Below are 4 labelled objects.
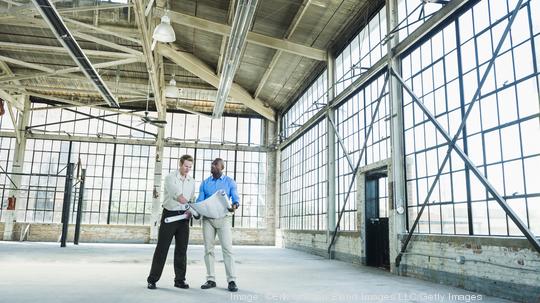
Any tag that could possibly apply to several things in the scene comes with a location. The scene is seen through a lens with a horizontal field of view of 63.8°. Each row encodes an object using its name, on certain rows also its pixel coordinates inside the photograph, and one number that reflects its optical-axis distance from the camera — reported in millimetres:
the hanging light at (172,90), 14641
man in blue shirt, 5156
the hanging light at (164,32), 9545
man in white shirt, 5074
